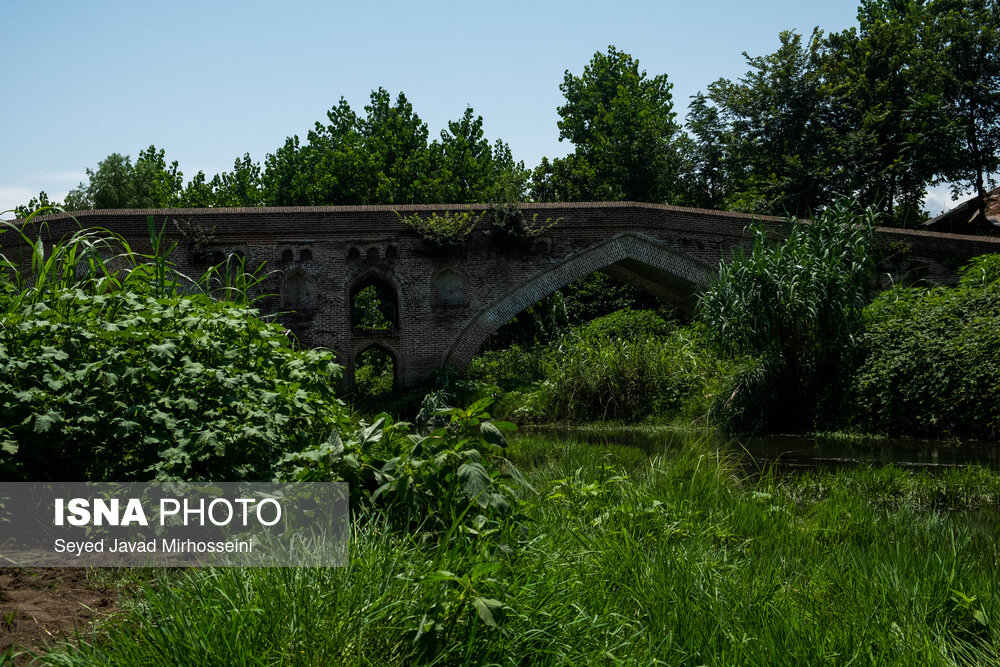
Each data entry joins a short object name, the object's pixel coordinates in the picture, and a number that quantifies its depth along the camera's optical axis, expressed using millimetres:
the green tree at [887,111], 22297
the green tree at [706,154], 24906
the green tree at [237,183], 35125
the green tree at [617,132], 26594
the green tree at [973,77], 22609
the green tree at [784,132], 22719
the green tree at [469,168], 29609
